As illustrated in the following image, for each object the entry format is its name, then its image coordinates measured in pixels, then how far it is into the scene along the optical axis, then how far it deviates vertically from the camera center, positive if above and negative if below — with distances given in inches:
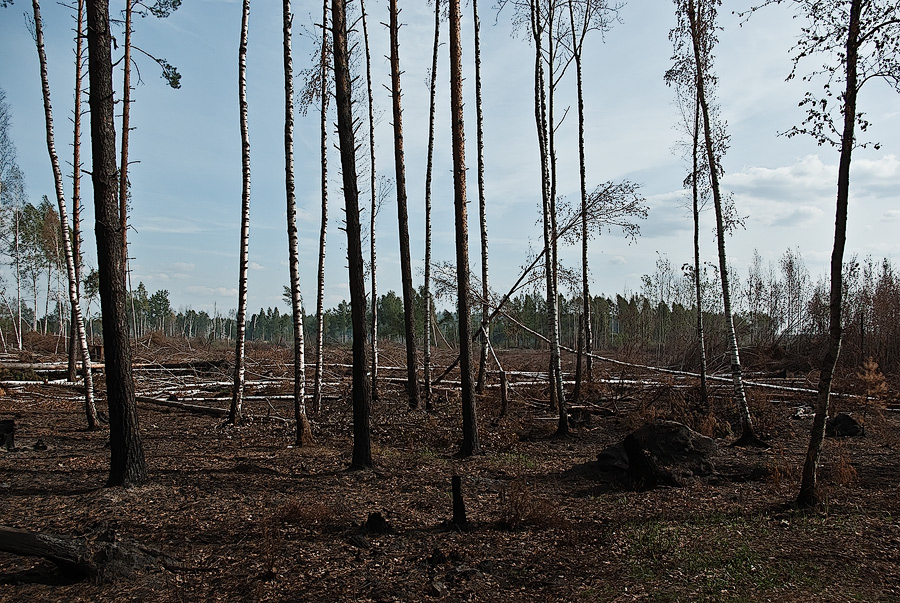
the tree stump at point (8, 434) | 350.9 -63.4
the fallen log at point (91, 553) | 168.1 -73.8
